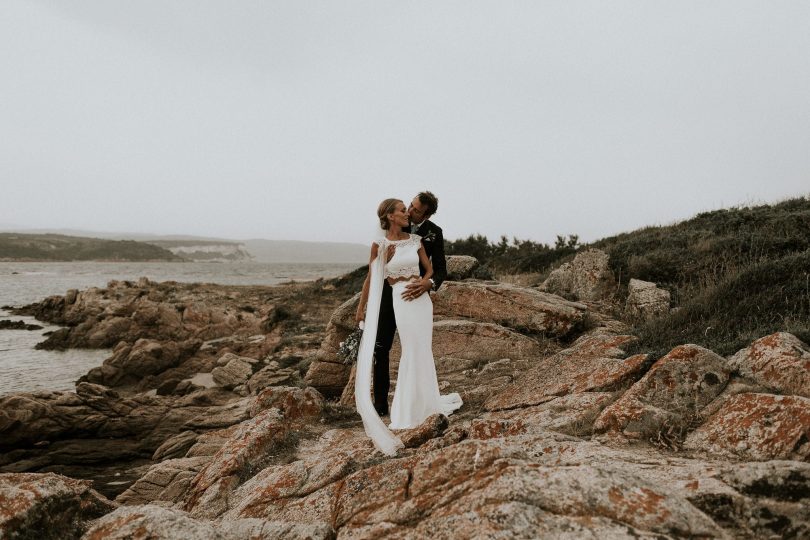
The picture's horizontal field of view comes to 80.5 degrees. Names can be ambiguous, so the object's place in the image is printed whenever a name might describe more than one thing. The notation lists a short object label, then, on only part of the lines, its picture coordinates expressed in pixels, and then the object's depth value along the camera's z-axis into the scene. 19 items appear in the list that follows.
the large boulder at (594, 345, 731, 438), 4.59
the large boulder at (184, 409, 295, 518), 5.30
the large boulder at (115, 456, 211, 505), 7.20
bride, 6.30
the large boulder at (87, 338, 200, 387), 16.39
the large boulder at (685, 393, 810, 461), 3.71
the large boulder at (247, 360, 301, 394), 13.56
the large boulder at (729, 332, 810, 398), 4.49
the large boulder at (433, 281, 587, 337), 9.50
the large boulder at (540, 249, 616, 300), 11.84
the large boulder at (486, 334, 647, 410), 5.71
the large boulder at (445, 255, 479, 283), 12.39
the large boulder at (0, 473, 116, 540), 3.95
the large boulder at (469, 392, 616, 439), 5.07
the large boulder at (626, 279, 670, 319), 9.56
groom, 6.63
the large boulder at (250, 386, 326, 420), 7.18
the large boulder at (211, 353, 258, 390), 14.71
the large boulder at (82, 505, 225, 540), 3.65
